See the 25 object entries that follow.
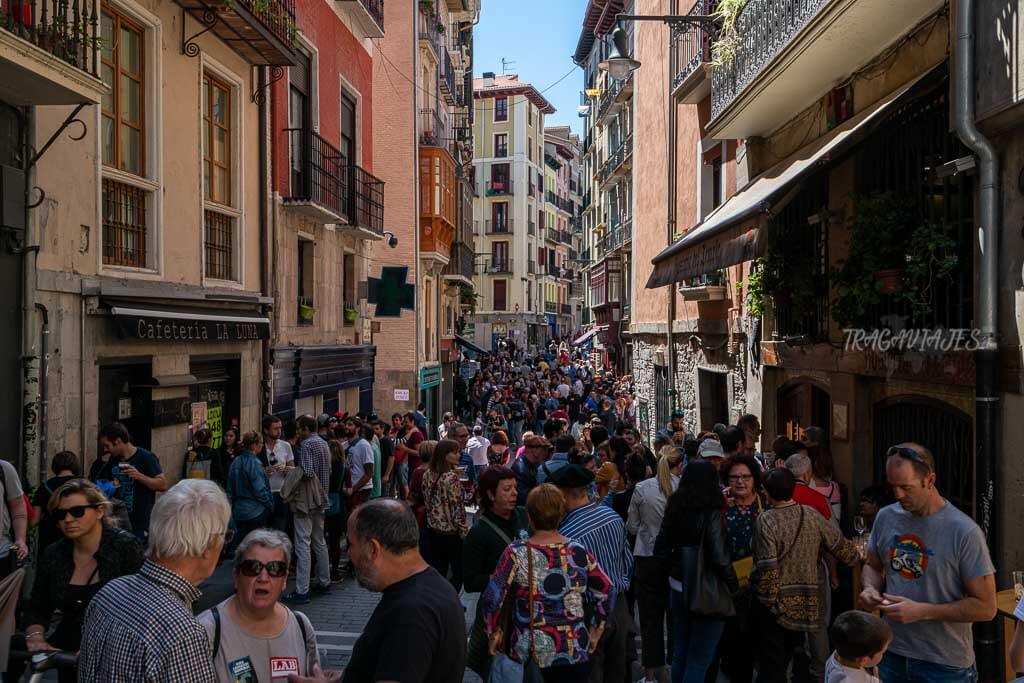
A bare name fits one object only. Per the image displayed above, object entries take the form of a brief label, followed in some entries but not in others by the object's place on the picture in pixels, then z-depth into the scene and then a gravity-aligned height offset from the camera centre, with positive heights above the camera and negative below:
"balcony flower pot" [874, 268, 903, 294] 7.75 +0.56
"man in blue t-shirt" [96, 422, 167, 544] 6.93 -1.01
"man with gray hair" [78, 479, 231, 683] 2.78 -0.85
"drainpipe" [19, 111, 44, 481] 7.76 +0.04
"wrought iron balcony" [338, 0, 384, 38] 17.55 +6.78
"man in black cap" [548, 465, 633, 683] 4.94 -1.03
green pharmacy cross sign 17.47 +1.09
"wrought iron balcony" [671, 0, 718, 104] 14.57 +5.02
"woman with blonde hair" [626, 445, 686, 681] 6.20 -1.57
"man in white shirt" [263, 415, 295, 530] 8.98 -1.20
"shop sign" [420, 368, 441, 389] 25.70 -0.95
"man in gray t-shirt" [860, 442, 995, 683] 4.05 -1.12
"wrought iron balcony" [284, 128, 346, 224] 14.54 +2.97
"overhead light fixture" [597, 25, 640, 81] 13.73 +4.48
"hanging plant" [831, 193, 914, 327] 7.90 +0.86
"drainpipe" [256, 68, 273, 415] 13.23 +1.62
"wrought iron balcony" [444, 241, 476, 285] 30.70 +2.96
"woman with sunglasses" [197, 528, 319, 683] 3.24 -1.05
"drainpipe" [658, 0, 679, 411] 17.83 +2.53
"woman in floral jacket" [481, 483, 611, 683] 3.99 -1.16
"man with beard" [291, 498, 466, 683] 2.92 -0.90
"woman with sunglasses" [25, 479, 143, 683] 4.10 -1.02
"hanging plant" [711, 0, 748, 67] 11.73 +4.22
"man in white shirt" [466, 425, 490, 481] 11.20 -1.33
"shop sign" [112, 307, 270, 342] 9.07 +0.25
